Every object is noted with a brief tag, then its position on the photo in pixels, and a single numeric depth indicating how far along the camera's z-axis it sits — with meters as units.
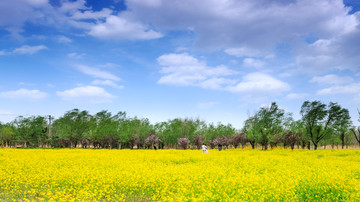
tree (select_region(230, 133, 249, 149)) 78.06
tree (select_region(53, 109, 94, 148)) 75.84
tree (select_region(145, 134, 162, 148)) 83.31
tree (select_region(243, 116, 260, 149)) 62.22
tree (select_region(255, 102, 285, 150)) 61.47
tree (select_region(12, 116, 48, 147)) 77.38
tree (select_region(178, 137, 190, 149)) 79.31
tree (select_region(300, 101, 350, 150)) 60.50
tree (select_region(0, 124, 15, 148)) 90.29
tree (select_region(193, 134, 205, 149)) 84.56
